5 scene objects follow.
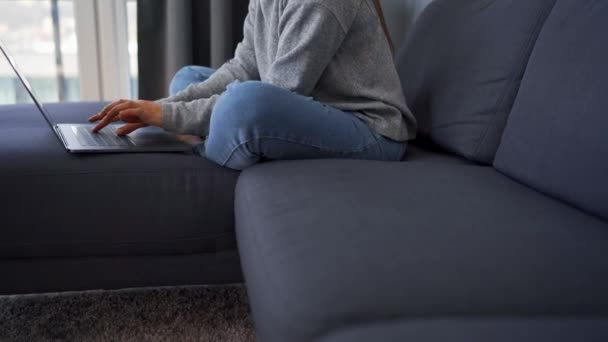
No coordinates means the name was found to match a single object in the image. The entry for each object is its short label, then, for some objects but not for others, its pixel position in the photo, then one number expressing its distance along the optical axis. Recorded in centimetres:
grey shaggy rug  104
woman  95
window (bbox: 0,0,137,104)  253
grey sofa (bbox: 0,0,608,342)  49
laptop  99
